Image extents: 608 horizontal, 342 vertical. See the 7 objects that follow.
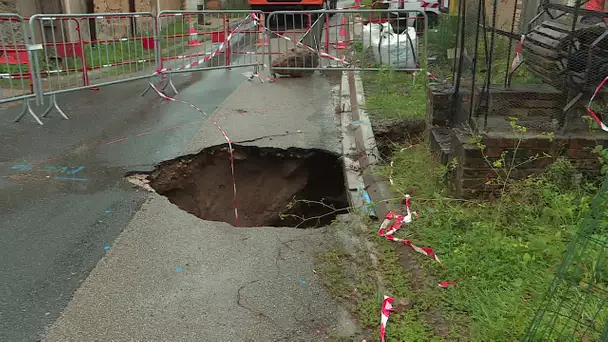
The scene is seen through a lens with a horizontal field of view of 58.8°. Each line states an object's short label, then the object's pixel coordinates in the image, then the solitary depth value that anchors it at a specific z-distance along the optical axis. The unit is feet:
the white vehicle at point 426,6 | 51.11
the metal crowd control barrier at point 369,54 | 35.55
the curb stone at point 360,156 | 17.16
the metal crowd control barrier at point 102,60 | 32.35
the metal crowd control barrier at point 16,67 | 26.20
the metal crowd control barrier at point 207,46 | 35.65
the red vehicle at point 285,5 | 60.95
